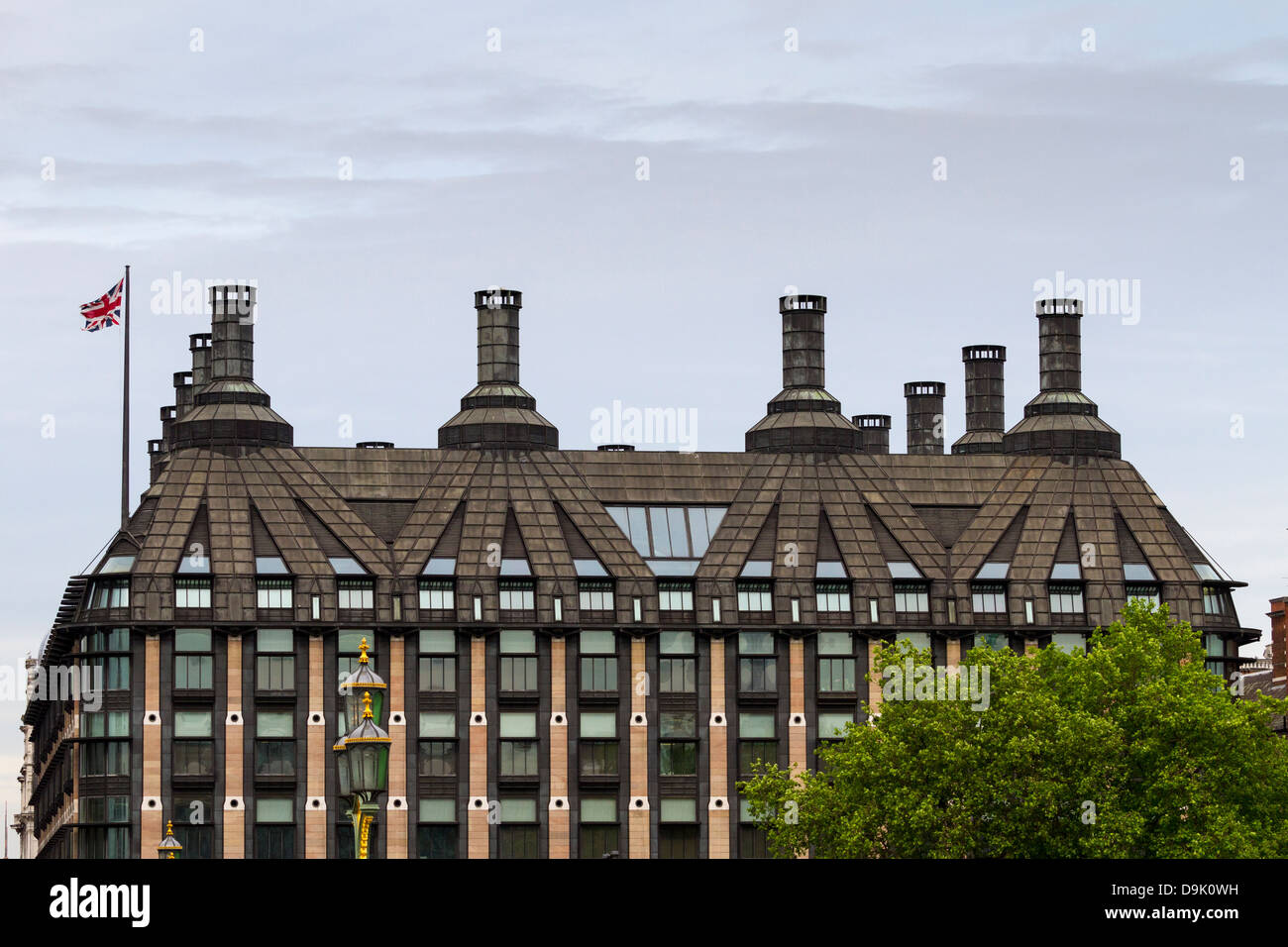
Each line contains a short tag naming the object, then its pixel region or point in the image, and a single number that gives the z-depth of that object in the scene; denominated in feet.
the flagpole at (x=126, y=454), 471.21
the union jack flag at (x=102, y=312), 436.35
